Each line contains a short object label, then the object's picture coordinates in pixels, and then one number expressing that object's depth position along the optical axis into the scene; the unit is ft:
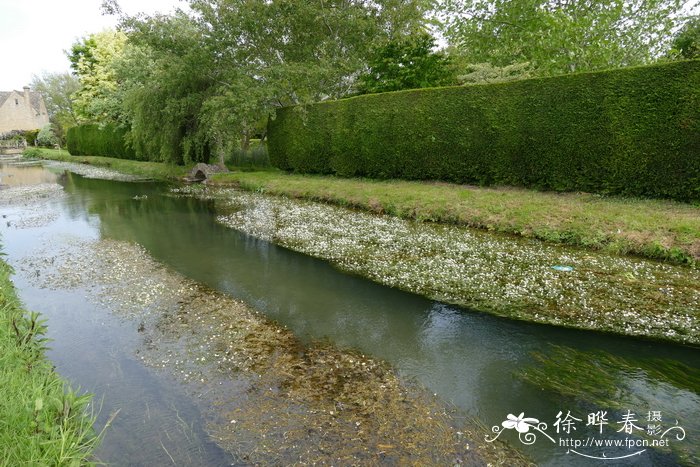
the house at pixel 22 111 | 234.99
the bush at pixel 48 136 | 202.80
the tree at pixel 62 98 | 194.77
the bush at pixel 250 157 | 94.63
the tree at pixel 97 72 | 138.62
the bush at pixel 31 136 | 224.33
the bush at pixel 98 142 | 130.72
